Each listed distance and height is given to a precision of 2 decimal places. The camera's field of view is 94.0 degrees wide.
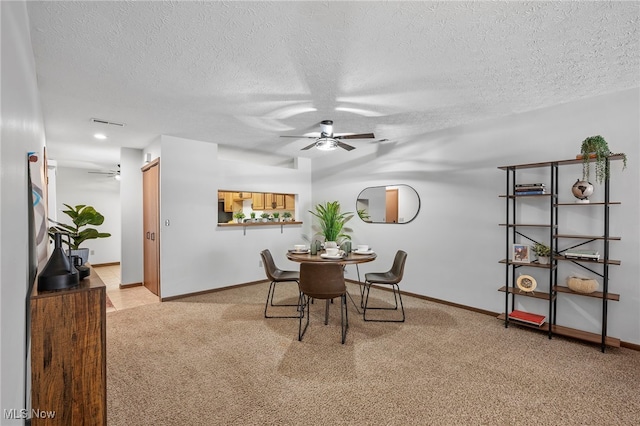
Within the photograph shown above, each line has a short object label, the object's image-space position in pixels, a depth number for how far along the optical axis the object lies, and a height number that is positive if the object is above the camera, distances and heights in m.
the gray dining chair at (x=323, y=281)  2.97 -0.71
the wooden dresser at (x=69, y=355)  1.42 -0.72
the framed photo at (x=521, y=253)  3.32 -0.49
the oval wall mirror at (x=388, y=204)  4.62 +0.09
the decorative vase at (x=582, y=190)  2.89 +0.19
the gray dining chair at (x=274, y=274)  3.62 -0.83
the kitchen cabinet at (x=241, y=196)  6.79 +0.31
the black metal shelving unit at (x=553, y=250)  2.79 -0.43
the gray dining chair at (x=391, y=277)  3.54 -0.84
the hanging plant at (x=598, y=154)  2.73 +0.51
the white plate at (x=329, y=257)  3.42 -0.54
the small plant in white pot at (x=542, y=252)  3.18 -0.46
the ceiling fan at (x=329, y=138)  3.42 +0.82
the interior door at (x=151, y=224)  4.49 -0.24
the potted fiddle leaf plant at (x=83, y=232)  2.02 -0.15
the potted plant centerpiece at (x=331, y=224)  4.23 -0.21
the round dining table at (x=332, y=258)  3.30 -0.56
